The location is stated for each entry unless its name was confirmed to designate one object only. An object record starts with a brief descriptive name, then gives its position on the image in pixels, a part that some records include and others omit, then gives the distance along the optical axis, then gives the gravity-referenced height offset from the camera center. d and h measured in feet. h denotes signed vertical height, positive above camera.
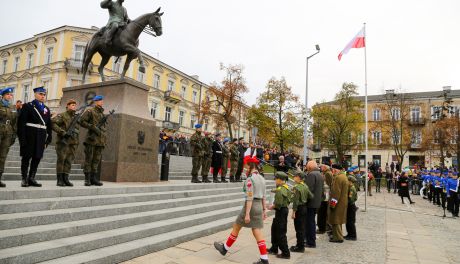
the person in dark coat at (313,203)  22.94 -3.03
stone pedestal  28.96 +2.24
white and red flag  48.98 +20.16
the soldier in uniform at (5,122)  19.57 +1.82
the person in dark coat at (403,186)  58.74 -3.63
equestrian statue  33.60 +13.94
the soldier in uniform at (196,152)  36.83 +0.76
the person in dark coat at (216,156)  41.65 +0.40
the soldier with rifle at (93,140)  23.94 +1.08
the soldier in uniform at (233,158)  45.24 +0.30
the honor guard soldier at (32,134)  19.39 +1.07
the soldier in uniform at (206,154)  38.63 +0.53
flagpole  49.29 +15.97
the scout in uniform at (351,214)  26.21 -4.29
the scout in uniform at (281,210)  19.16 -3.08
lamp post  72.00 +14.80
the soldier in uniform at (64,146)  21.84 +0.45
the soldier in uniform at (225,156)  43.65 +0.44
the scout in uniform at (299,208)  21.13 -3.22
